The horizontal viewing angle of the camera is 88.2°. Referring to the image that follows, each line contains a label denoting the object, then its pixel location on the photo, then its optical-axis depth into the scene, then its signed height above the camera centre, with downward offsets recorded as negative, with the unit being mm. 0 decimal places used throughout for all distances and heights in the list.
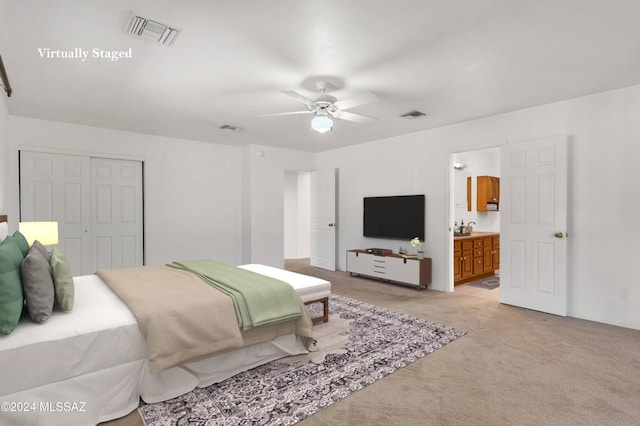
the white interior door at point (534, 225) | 3816 -192
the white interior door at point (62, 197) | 4512 +182
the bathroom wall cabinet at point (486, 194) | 6840 +311
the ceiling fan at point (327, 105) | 3066 +1030
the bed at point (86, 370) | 1708 -929
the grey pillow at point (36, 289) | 1927 -466
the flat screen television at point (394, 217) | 5375 -128
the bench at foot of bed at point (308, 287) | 3152 -751
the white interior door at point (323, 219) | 6762 -206
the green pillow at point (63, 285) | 2100 -480
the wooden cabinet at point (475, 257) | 5383 -845
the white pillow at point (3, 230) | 2664 -173
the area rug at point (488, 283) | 5398 -1258
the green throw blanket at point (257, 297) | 2451 -688
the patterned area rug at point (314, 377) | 1986 -1226
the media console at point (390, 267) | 5051 -948
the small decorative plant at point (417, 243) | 5221 -536
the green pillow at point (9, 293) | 1746 -448
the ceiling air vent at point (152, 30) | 2184 +1244
